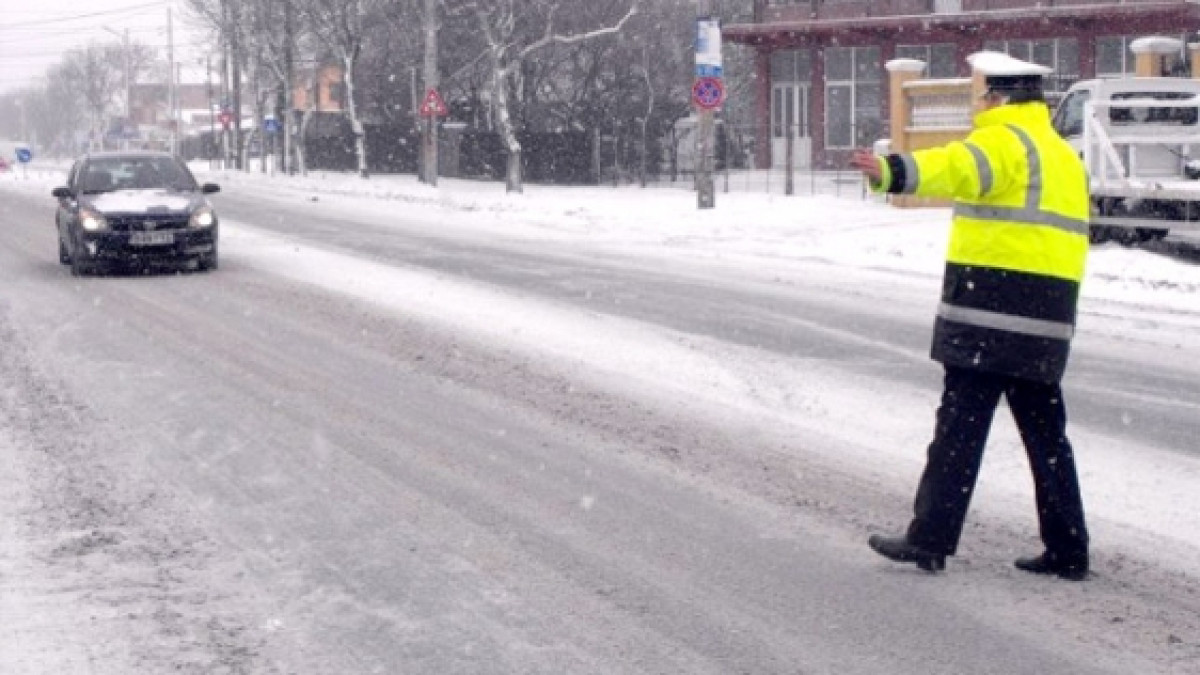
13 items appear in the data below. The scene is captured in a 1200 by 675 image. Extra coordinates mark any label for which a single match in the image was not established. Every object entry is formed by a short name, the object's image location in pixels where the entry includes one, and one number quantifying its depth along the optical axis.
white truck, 18.59
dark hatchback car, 17.92
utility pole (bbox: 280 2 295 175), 54.32
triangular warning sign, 40.56
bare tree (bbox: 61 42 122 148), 119.44
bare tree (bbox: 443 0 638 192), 41.44
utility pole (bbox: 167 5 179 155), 87.38
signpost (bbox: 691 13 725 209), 28.38
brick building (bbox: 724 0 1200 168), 41.84
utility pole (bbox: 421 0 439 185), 42.62
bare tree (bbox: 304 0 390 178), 51.19
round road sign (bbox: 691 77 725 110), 28.25
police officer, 5.66
